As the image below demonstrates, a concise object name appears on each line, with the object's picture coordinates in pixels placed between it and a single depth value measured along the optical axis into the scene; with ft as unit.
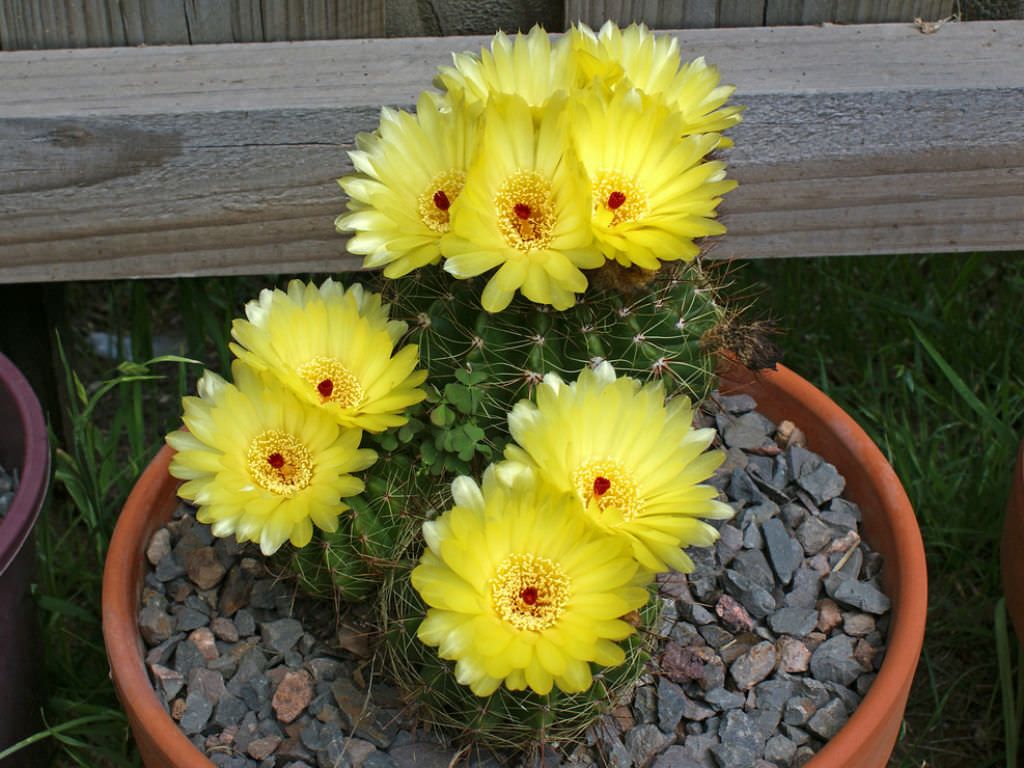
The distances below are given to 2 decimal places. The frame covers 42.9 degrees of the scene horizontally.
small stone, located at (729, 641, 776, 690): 1.64
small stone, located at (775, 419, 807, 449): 1.93
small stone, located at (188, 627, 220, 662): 1.68
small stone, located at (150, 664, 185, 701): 1.63
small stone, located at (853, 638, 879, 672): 1.64
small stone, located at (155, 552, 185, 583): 1.77
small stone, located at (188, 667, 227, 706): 1.63
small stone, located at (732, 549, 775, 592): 1.75
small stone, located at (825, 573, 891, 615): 1.70
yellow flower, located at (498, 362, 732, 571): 1.25
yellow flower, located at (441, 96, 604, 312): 1.26
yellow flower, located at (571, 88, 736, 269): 1.29
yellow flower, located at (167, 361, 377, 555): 1.39
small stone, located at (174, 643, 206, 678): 1.66
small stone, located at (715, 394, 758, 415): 1.96
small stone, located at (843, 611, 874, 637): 1.69
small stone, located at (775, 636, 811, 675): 1.66
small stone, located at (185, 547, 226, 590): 1.76
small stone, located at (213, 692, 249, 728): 1.60
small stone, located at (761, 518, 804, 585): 1.76
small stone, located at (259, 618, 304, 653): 1.68
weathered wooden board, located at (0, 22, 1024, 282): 1.91
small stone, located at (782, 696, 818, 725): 1.58
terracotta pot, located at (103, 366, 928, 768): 1.49
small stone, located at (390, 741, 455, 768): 1.52
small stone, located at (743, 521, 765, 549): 1.79
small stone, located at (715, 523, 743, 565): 1.78
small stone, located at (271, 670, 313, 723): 1.60
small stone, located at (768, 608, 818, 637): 1.70
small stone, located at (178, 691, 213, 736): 1.58
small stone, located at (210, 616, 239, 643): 1.71
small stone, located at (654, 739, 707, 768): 1.54
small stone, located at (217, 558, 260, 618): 1.74
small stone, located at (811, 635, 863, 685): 1.63
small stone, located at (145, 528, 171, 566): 1.78
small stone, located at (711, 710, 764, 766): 1.54
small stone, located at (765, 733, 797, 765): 1.54
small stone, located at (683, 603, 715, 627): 1.71
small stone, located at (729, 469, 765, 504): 1.85
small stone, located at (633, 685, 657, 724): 1.60
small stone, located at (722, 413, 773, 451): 1.91
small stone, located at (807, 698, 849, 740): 1.56
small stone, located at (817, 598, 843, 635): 1.71
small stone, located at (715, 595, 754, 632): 1.71
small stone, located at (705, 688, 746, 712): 1.61
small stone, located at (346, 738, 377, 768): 1.53
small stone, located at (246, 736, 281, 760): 1.56
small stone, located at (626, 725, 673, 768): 1.55
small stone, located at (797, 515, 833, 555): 1.79
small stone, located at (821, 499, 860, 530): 1.81
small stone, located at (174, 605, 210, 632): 1.71
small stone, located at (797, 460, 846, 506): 1.84
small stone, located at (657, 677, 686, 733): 1.59
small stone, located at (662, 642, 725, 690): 1.64
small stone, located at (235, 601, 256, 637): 1.71
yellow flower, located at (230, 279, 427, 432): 1.40
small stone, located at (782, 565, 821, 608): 1.74
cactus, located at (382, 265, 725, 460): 1.41
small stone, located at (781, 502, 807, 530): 1.82
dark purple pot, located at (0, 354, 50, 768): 1.67
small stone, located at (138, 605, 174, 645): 1.69
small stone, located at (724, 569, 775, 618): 1.72
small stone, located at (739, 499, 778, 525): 1.82
